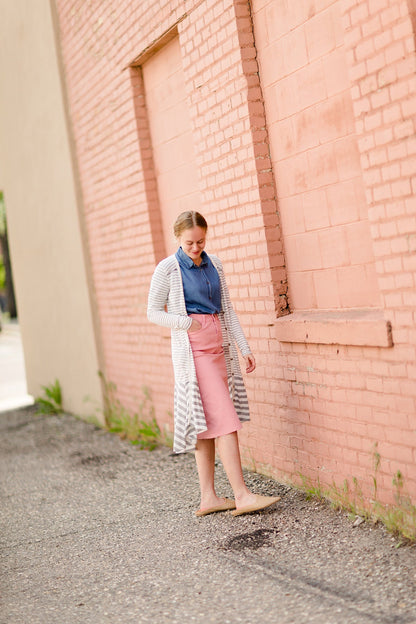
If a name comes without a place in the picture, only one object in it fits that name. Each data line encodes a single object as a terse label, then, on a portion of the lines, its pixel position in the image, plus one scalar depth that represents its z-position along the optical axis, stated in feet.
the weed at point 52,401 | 36.35
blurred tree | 119.87
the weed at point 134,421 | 26.40
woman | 16.97
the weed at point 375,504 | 14.39
